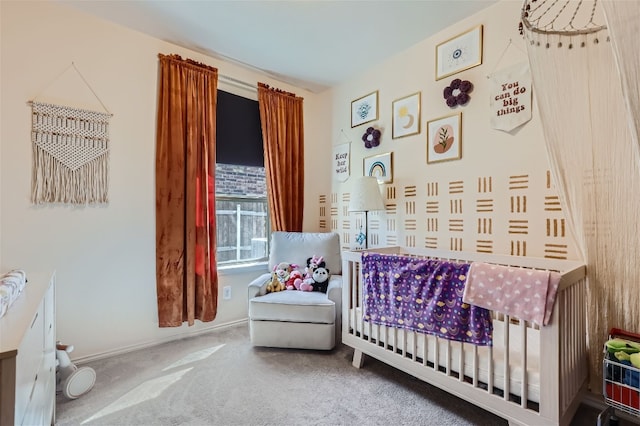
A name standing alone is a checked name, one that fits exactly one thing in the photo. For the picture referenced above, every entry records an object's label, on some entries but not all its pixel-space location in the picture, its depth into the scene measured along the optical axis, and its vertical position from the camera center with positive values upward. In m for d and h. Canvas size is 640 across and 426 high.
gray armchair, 2.26 -0.76
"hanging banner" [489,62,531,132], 1.89 +0.75
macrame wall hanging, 1.98 +0.41
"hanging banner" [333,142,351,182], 3.15 +0.56
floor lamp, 2.58 +0.16
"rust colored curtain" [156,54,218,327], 2.43 +0.17
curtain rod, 2.81 +1.26
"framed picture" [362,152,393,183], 2.72 +0.44
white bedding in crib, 1.36 -0.70
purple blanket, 1.50 -0.46
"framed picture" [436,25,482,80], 2.12 +1.17
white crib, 1.25 -0.72
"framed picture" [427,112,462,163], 2.24 +0.58
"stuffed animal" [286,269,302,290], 2.61 -0.55
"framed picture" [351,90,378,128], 2.86 +1.02
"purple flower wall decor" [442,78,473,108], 2.17 +0.89
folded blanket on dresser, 0.97 -0.26
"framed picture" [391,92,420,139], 2.51 +0.83
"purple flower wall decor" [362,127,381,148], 2.81 +0.72
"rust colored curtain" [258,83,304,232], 3.05 +0.63
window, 2.87 +0.30
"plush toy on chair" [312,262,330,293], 2.60 -0.55
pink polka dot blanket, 1.24 -0.33
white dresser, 0.69 -0.41
